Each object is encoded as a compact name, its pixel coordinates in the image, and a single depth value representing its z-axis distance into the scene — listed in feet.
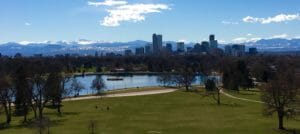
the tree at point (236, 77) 438.81
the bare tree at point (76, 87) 443.90
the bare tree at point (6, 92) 251.39
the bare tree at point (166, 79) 573.65
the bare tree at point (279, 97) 217.77
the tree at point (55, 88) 272.72
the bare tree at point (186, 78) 498.69
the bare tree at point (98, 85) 471.66
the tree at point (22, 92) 272.92
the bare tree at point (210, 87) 404.01
